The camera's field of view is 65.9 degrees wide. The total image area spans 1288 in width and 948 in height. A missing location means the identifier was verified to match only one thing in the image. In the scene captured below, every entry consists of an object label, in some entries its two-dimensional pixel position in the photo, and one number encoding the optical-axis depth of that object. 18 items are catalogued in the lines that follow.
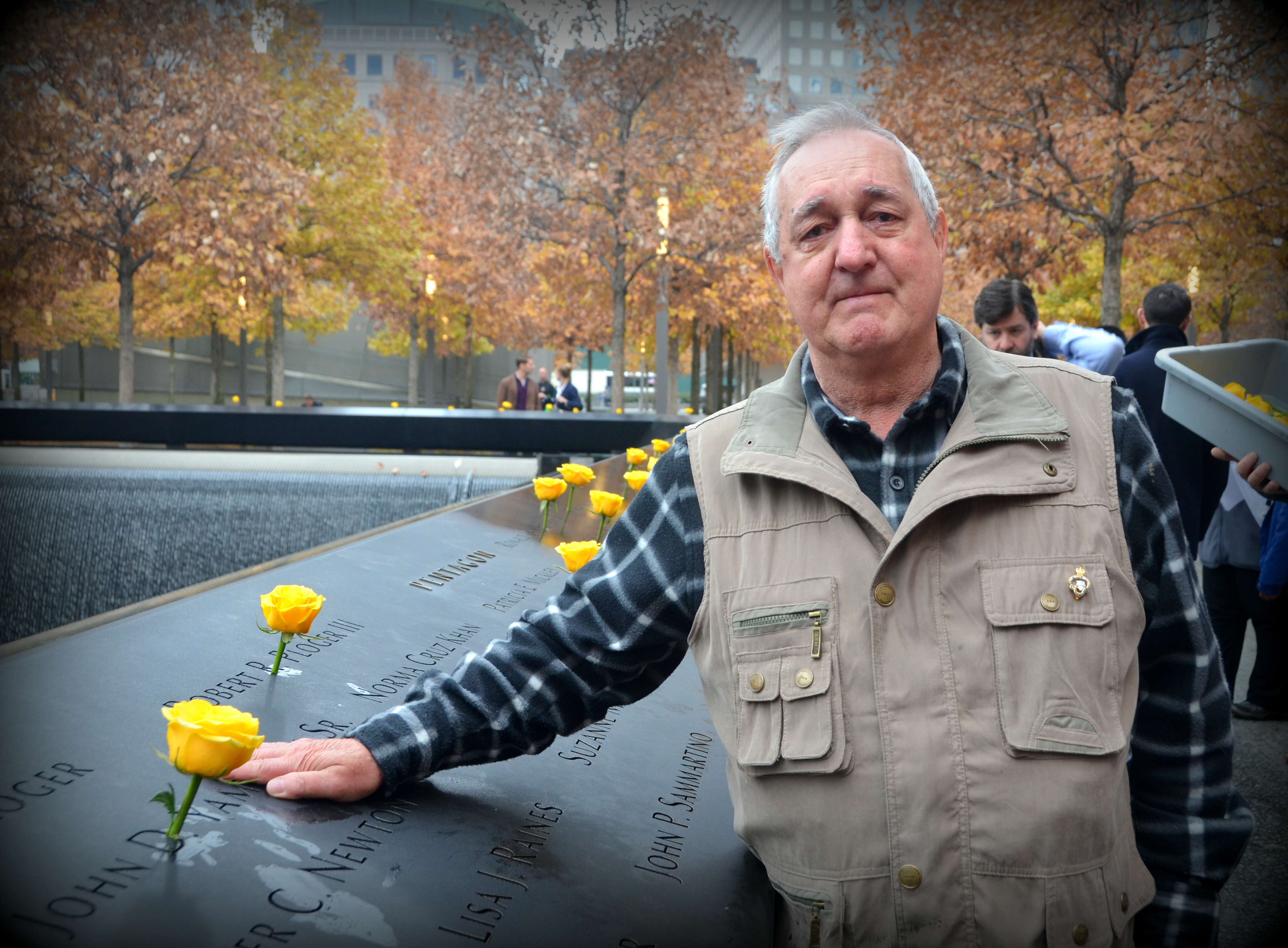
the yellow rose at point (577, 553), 2.79
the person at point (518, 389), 15.08
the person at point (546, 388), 18.42
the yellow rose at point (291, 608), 1.95
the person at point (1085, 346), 5.70
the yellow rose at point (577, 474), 3.76
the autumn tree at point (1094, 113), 10.88
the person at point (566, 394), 16.30
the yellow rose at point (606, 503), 3.57
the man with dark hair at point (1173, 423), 4.86
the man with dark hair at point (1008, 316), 5.29
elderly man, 1.53
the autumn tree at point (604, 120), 16.95
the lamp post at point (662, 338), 15.69
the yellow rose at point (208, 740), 1.37
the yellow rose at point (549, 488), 3.76
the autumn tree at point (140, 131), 13.86
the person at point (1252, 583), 5.10
